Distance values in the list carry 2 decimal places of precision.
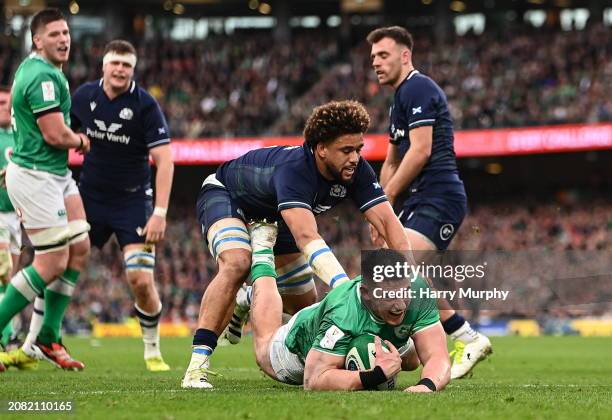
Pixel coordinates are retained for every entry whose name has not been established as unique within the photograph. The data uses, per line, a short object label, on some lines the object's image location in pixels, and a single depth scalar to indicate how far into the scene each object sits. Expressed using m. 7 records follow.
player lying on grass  12.14
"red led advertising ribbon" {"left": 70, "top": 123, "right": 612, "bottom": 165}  60.31
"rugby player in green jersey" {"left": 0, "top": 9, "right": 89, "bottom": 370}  16.83
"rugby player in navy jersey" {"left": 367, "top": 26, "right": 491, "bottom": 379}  17.84
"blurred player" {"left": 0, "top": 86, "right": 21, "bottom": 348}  20.70
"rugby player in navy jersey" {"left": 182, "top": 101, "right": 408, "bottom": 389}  13.51
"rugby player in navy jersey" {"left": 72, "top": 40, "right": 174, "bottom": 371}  19.36
